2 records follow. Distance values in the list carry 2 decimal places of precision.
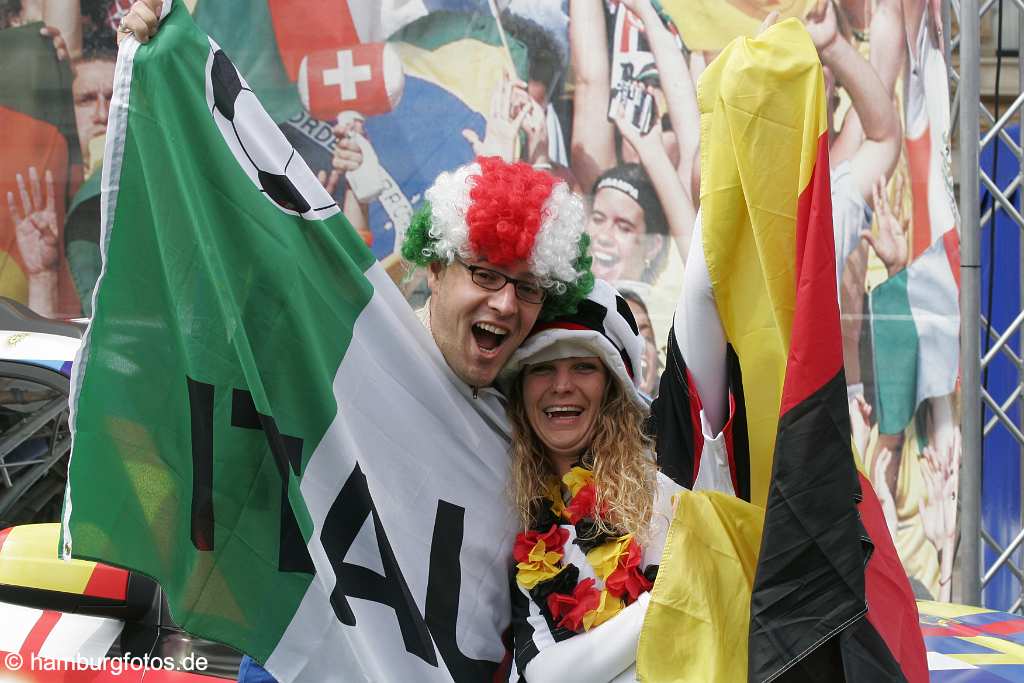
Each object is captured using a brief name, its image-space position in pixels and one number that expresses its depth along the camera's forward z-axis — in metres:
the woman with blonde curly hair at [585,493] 4.05
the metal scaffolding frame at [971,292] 6.85
